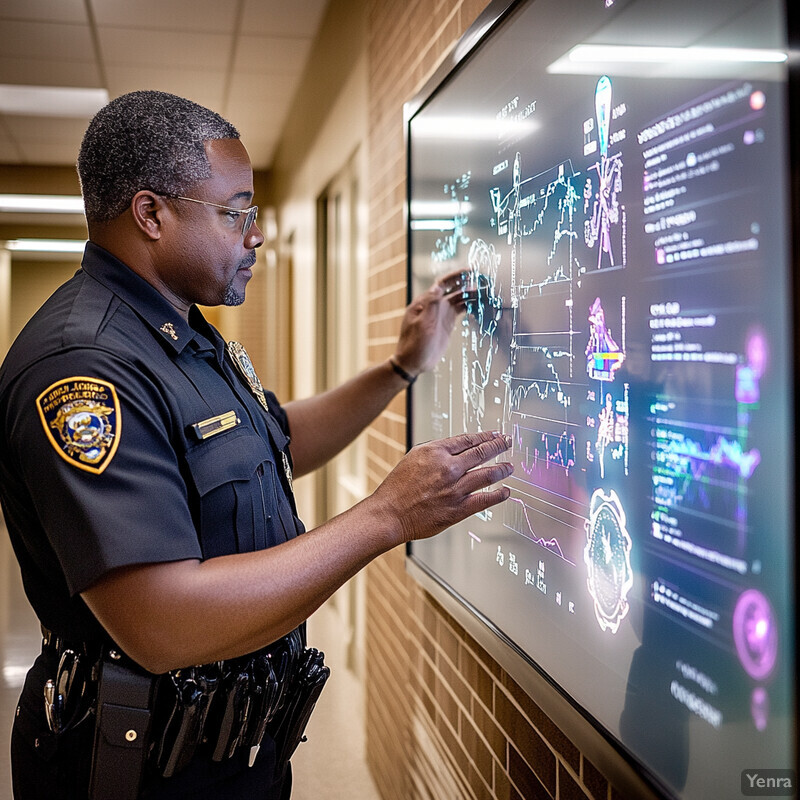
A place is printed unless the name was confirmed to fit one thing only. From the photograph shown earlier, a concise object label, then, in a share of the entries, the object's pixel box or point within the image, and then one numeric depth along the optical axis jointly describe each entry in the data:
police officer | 1.06
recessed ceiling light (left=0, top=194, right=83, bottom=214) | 6.80
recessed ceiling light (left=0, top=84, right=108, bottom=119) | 4.95
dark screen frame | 0.68
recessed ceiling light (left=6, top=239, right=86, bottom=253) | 7.29
